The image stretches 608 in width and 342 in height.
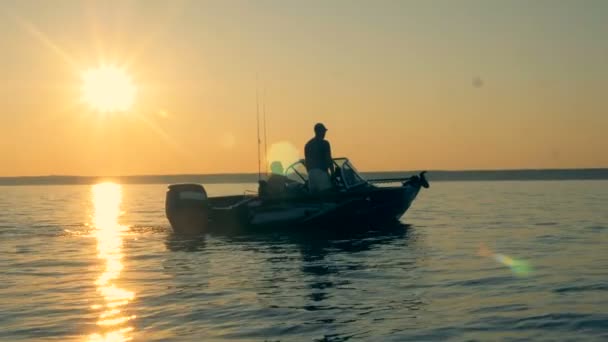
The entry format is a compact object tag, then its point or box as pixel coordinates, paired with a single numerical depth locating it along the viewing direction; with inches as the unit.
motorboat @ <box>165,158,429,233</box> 881.5
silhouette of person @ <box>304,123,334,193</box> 861.8
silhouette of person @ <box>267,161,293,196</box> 905.5
